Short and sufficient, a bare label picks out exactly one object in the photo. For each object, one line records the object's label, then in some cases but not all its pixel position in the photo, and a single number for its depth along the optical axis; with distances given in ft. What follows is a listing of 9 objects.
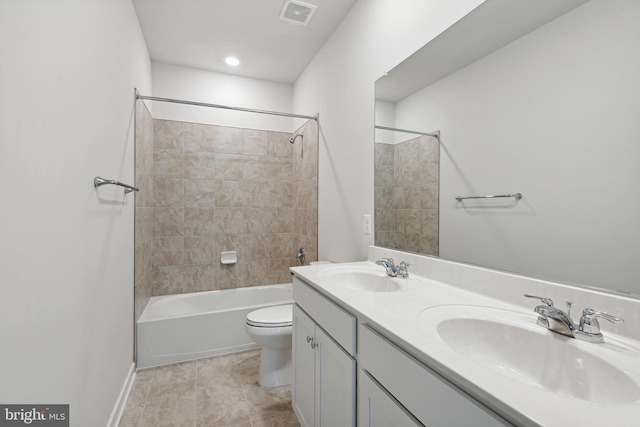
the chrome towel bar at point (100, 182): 4.25
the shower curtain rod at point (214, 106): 7.27
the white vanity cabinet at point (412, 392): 1.82
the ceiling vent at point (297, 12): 6.57
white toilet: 6.31
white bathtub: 7.29
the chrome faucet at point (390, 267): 4.67
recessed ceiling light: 9.09
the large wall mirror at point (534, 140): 2.53
